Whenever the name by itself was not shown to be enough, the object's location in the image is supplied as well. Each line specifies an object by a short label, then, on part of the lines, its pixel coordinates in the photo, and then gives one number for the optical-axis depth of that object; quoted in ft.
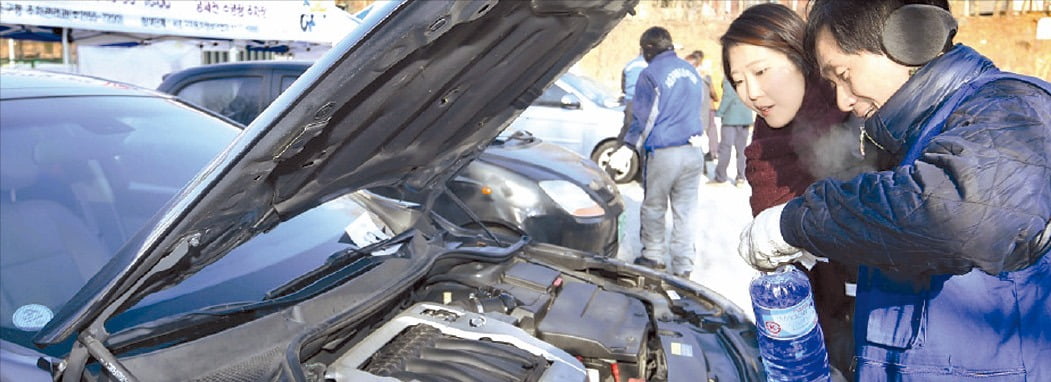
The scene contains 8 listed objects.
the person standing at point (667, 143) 15.78
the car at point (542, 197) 14.01
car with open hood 4.23
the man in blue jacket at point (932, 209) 3.67
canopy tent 26.12
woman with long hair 7.13
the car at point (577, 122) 27.78
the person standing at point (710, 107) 32.37
